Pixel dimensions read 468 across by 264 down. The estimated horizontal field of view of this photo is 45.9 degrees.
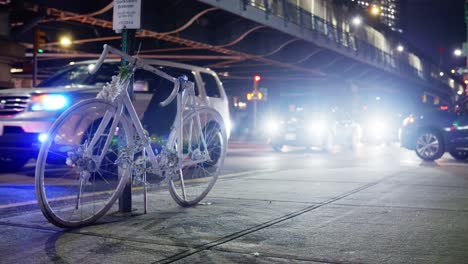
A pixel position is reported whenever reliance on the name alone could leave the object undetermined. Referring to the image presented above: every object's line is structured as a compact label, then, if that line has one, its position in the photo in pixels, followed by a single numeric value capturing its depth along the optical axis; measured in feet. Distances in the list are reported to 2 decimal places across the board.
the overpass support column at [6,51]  66.49
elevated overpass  75.72
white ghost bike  15.33
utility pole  18.16
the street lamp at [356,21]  127.65
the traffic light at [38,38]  57.41
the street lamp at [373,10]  130.17
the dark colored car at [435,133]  48.62
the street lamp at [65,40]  82.06
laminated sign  18.15
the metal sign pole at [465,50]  85.15
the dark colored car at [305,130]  65.98
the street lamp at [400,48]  172.46
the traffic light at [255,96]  107.76
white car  28.63
